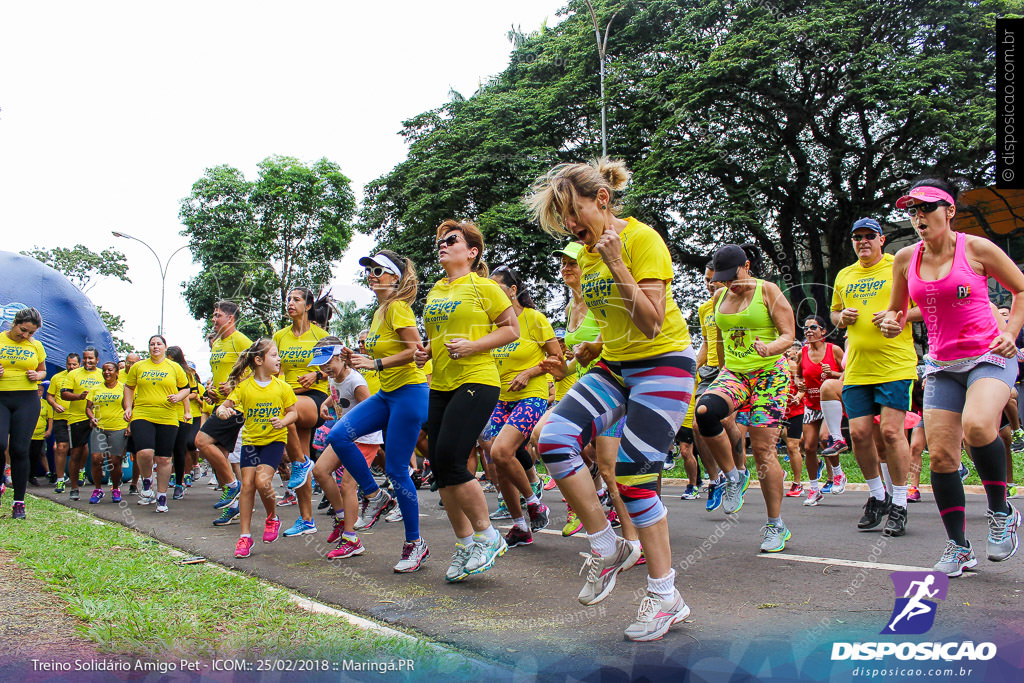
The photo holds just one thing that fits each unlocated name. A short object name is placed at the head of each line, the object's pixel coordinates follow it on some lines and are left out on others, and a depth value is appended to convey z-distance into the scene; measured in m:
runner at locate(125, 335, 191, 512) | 9.17
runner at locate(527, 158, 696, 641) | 3.31
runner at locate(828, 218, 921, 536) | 5.46
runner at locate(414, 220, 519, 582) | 4.49
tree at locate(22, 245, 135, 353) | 42.38
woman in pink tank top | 3.93
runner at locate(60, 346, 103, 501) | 10.92
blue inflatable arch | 16.58
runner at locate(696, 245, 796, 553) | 5.00
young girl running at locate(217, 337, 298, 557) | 5.91
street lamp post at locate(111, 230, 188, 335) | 34.61
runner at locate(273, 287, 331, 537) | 7.25
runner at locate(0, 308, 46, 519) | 7.45
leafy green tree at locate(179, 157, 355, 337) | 40.91
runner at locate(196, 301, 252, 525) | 8.04
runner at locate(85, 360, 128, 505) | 9.91
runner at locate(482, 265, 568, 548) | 5.74
